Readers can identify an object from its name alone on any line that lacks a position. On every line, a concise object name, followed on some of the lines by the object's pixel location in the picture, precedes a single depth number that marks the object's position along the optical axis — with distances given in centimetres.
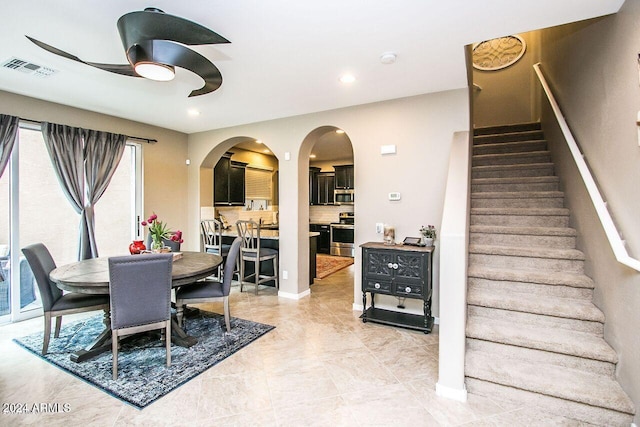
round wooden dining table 248
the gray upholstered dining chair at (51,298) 265
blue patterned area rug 231
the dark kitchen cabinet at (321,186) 877
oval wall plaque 527
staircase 204
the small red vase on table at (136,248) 312
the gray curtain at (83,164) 388
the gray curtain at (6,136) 345
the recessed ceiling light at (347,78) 307
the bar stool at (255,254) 467
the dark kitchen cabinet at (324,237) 853
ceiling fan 178
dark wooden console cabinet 321
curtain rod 472
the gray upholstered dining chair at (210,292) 305
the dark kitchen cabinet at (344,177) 838
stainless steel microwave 845
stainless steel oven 816
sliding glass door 362
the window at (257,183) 748
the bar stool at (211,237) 505
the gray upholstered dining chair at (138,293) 233
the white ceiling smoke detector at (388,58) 261
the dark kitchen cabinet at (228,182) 604
